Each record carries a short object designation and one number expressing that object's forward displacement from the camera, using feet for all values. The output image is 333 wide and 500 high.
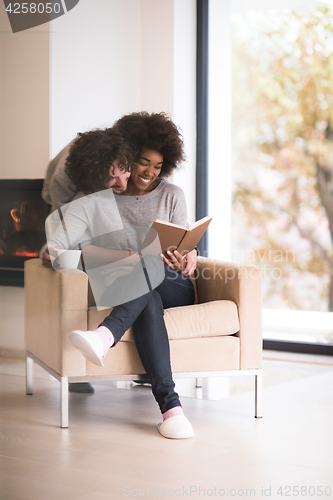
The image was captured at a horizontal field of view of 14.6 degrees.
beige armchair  17.72
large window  23.25
